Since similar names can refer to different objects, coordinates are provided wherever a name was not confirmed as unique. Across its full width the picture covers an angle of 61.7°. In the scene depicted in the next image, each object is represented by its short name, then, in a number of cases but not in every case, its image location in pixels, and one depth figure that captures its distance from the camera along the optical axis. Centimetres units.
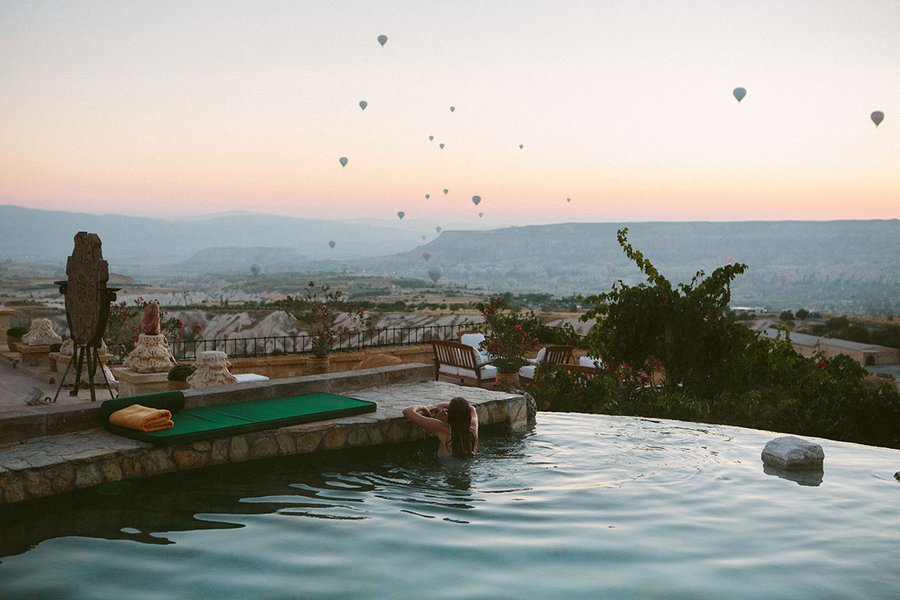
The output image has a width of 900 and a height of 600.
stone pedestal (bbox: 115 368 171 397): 1017
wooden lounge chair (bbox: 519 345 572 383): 1209
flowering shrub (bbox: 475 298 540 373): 1240
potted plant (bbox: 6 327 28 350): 1470
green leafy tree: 991
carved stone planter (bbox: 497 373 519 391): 1228
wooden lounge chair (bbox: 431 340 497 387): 1208
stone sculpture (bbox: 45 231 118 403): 739
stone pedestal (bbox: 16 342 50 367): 1355
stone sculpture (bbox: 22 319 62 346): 1359
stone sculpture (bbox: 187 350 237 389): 922
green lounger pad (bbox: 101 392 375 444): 607
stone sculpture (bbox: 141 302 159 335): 1072
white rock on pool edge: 670
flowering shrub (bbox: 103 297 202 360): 1222
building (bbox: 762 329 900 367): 2022
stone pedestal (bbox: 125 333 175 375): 1038
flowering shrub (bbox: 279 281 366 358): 1423
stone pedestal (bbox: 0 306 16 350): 1614
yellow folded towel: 602
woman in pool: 668
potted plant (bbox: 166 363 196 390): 994
